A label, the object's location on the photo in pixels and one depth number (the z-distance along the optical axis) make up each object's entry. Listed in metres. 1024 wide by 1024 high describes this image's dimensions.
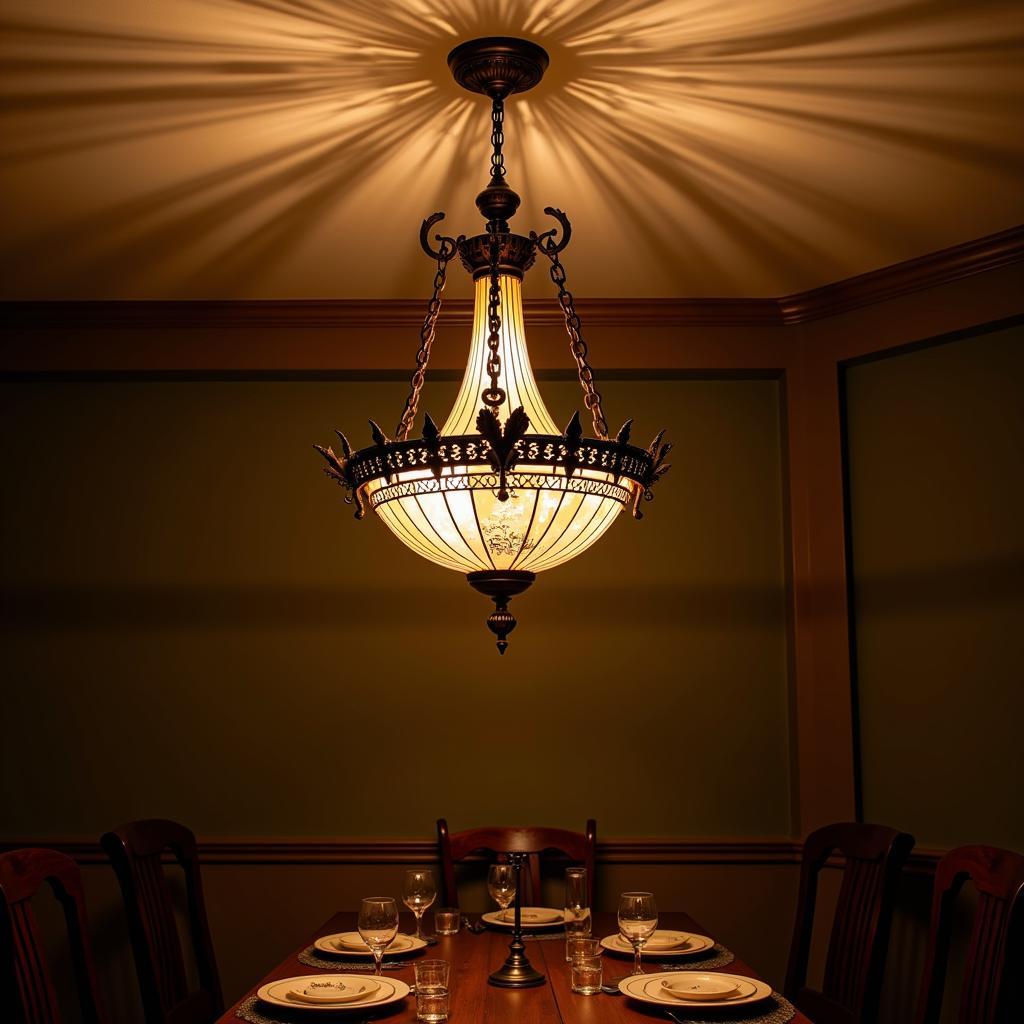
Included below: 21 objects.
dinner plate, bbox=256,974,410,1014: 1.96
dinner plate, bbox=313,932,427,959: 2.42
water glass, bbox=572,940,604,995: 2.13
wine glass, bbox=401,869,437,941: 2.41
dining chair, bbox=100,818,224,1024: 2.49
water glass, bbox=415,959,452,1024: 1.95
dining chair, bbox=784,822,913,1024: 2.47
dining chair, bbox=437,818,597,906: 3.10
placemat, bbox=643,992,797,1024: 1.95
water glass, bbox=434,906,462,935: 2.63
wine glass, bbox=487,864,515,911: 2.60
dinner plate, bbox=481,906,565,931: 2.71
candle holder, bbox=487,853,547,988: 2.20
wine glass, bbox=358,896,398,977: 2.08
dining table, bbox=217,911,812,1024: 1.97
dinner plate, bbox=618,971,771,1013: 1.97
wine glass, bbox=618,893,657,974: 2.10
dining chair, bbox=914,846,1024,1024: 1.92
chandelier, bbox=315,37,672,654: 1.96
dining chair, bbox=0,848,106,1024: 1.96
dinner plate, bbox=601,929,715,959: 2.39
